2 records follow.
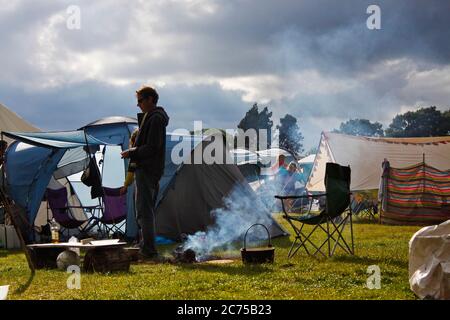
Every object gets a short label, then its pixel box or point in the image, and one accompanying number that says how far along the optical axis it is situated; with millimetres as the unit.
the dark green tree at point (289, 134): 41900
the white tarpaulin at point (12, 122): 15398
